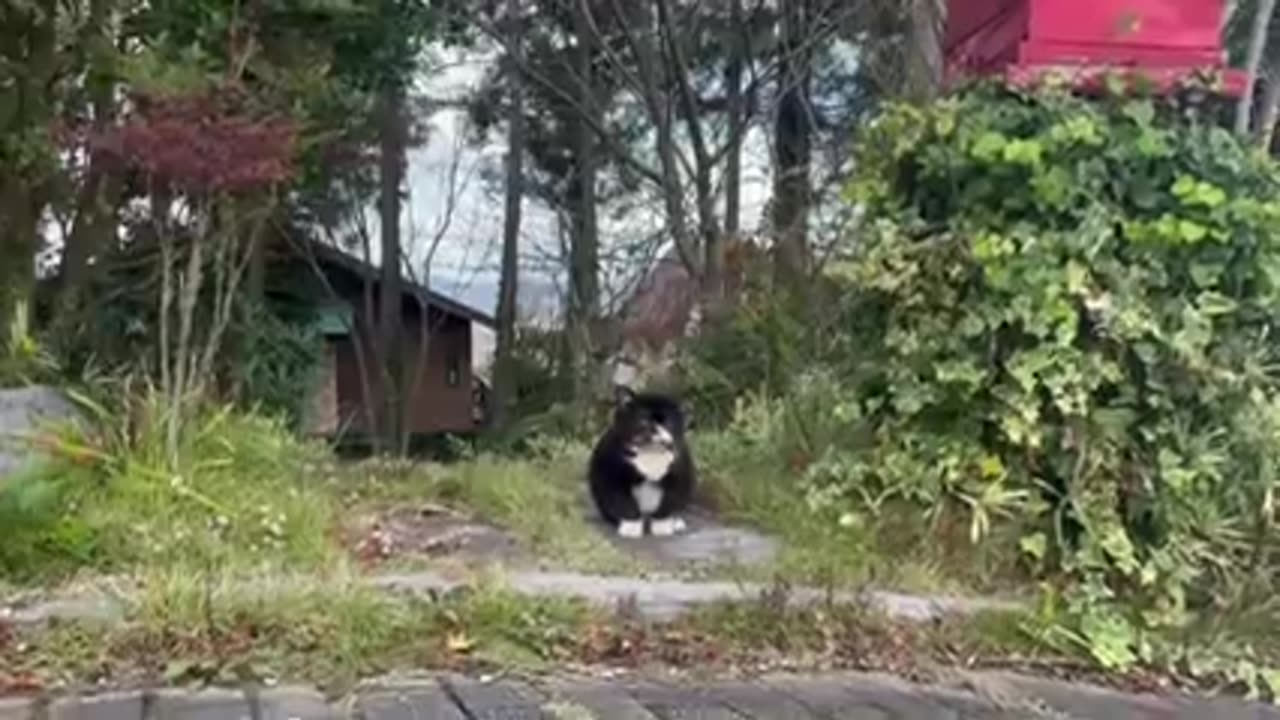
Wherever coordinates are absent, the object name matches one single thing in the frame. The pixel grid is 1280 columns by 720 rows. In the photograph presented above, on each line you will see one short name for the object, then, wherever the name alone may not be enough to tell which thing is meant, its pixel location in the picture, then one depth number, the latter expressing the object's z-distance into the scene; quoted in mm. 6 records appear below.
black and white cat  4527
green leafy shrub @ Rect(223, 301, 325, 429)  7508
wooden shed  11305
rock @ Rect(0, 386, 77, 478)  4203
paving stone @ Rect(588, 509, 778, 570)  4223
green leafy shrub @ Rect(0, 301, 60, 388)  5051
